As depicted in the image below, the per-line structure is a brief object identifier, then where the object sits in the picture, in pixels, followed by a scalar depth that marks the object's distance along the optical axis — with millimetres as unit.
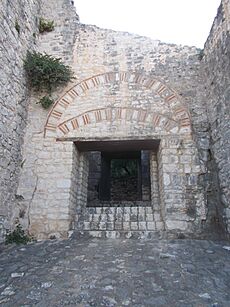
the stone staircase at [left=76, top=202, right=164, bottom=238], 4422
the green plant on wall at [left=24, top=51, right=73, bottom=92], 5152
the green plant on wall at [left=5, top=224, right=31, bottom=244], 4224
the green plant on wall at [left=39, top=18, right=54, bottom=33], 5859
